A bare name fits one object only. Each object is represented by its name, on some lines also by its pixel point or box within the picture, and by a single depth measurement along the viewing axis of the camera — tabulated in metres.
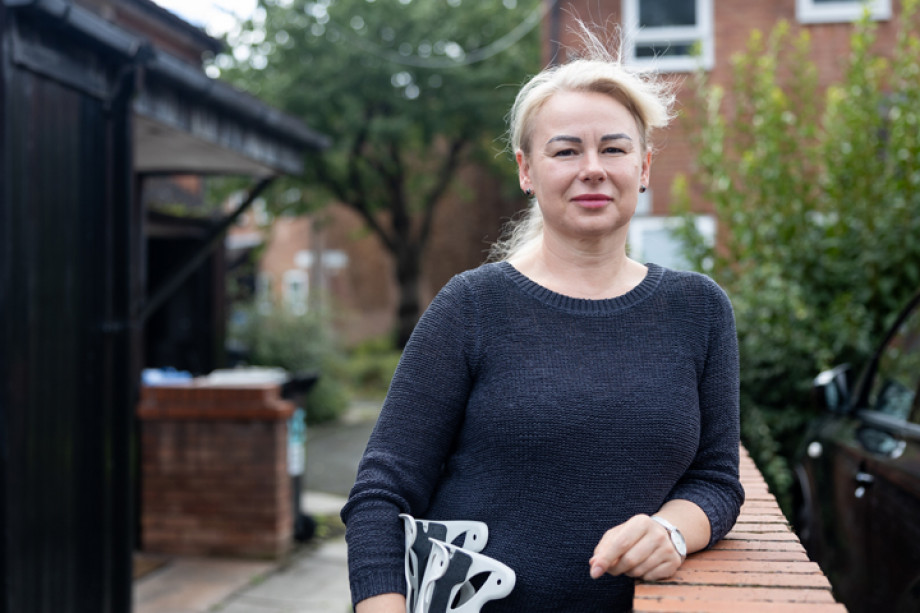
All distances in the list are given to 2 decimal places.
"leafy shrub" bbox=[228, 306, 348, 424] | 11.50
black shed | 3.25
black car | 2.47
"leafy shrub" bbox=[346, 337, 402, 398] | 18.09
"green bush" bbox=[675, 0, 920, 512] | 5.17
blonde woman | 1.59
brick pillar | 5.58
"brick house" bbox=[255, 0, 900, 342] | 9.95
